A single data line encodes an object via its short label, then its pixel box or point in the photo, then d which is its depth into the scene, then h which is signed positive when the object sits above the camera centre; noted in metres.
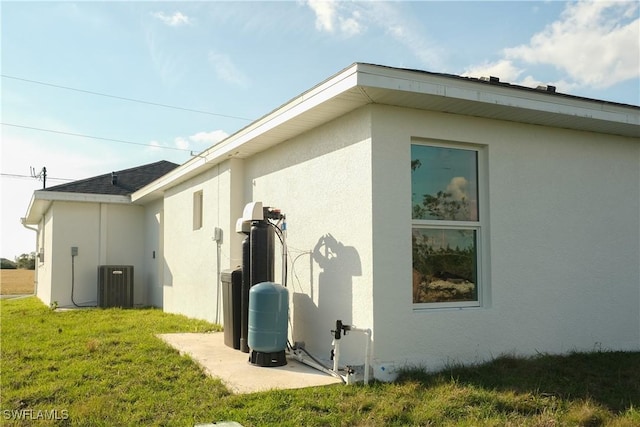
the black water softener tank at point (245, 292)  6.89 -0.66
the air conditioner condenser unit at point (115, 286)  13.77 -1.14
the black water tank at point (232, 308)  7.11 -0.90
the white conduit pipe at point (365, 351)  5.23 -1.12
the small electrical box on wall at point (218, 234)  9.29 +0.13
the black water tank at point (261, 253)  6.68 -0.15
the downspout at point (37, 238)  20.13 +0.18
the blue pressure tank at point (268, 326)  6.07 -0.97
